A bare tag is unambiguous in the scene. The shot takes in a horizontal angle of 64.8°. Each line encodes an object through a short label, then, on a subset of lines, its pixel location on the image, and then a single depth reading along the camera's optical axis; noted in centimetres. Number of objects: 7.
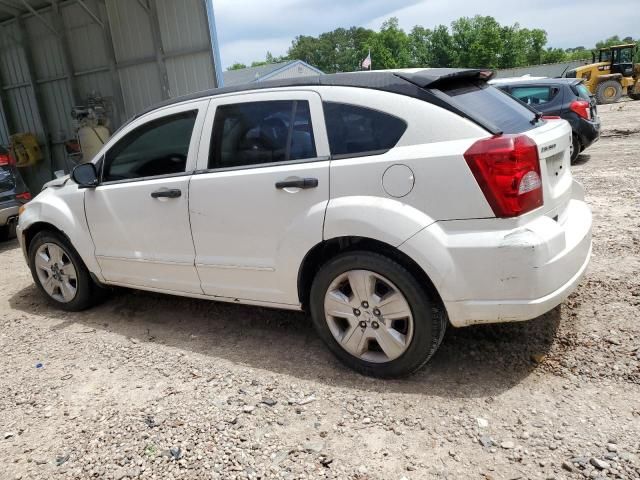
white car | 261
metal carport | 1020
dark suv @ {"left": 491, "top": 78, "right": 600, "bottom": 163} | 979
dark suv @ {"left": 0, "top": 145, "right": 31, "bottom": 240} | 739
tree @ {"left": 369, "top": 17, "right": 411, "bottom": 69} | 8569
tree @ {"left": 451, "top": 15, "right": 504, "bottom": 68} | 7344
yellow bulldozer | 2414
